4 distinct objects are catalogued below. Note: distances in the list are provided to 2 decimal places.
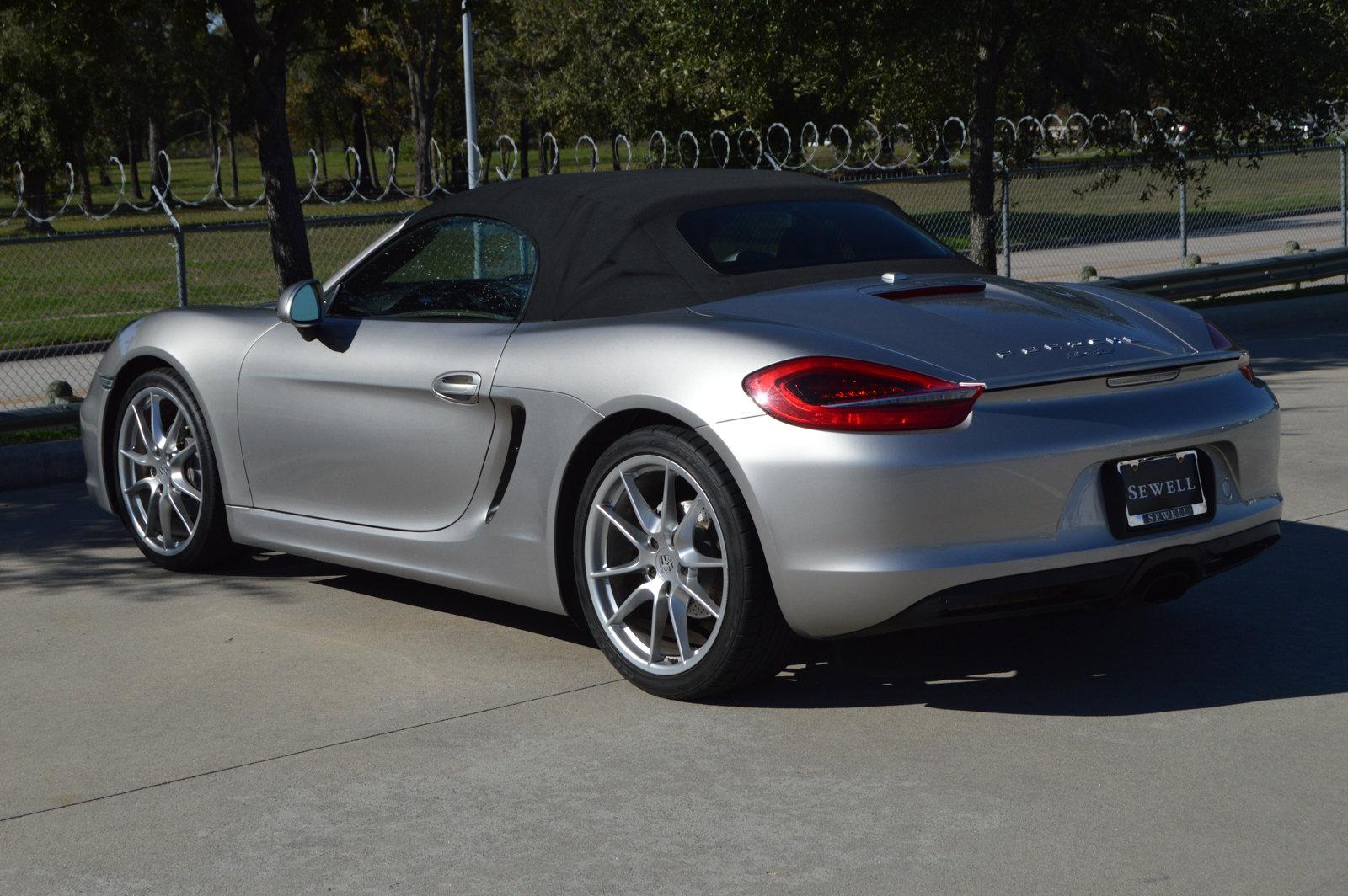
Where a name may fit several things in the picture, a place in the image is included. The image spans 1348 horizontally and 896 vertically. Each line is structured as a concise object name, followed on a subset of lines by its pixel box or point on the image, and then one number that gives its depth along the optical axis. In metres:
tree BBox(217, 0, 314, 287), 11.50
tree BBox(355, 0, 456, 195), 45.41
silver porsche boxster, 4.23
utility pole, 28.64
